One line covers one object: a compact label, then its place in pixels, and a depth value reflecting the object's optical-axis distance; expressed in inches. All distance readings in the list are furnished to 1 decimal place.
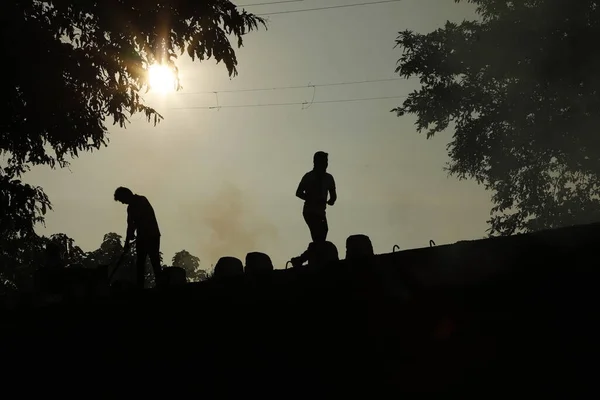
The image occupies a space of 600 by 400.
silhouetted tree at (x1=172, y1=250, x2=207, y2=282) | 4758.9
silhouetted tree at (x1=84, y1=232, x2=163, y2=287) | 3567.9
